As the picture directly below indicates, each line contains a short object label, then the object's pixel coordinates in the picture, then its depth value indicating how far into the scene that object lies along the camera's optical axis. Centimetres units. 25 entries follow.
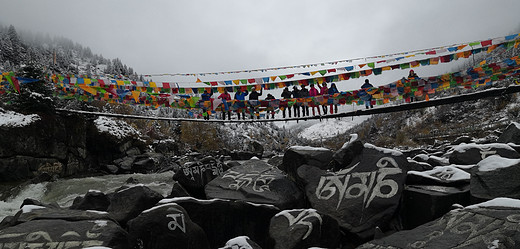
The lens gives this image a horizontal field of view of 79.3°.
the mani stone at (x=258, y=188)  624
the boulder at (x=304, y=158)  731
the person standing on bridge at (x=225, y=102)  1461
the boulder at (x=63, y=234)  447
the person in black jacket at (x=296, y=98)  1412
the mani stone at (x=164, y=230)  448
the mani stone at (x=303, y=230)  441
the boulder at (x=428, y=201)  501
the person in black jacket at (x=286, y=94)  1515
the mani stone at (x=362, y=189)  516
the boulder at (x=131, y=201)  602
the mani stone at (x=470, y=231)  327
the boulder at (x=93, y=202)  714
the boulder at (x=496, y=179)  452
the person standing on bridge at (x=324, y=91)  1405
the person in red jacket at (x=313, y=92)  1471
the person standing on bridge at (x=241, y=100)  1453
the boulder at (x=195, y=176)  807
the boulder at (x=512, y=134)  932
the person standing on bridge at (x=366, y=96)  1281
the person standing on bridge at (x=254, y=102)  1447
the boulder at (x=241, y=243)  397
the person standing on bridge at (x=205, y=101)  1475
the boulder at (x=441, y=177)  557
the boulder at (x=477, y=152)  692
